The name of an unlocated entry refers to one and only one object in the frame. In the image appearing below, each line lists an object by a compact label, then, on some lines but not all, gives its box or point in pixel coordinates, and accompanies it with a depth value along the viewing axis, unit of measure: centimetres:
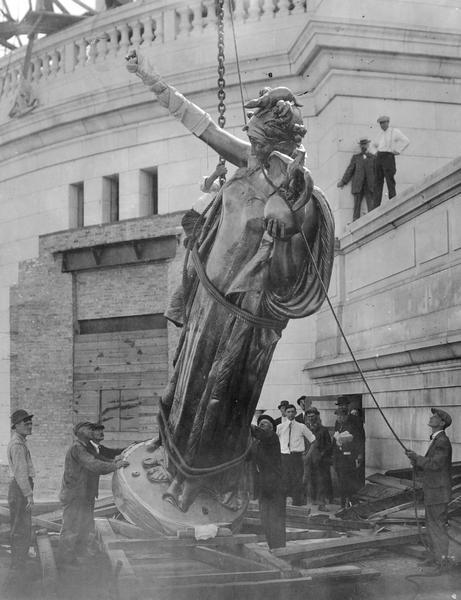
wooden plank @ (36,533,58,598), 709
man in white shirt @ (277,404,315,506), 1280
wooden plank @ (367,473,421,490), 1098
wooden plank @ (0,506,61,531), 1073
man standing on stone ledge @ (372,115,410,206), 1463
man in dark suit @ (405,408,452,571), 844
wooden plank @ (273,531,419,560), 692
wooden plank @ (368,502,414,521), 1031
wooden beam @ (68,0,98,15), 2062
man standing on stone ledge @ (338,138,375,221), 1491
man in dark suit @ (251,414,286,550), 795
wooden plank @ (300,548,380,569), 744
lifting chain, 723
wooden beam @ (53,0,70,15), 2042
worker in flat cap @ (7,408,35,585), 957
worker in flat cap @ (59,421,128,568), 913
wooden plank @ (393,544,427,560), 871
